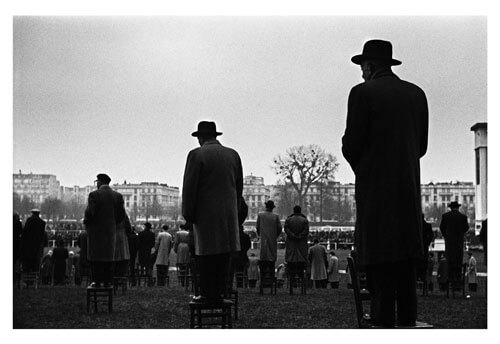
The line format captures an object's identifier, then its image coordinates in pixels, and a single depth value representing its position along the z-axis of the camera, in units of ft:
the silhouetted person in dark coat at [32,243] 38.40
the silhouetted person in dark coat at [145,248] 47.10
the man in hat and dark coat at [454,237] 38.01
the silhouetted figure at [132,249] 45.43
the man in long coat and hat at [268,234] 38.96
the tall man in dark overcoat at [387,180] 13.92
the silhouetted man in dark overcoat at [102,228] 28.22
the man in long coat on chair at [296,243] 39.37
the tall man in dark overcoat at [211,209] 19.62
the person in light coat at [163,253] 47.14
